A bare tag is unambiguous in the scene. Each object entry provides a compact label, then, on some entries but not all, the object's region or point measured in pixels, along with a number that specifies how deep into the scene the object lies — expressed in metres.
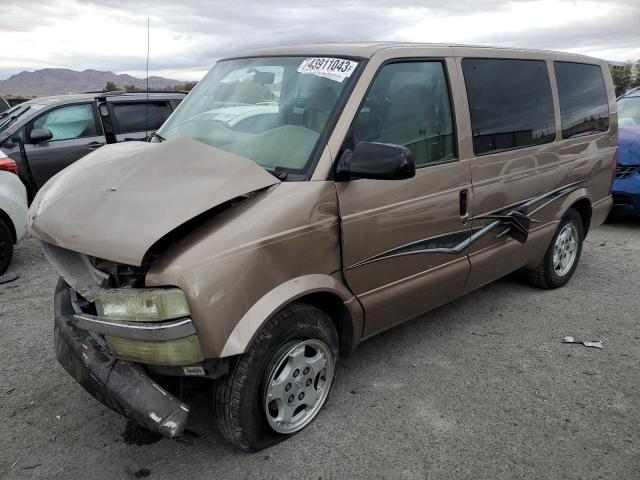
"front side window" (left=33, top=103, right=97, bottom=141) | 7.60
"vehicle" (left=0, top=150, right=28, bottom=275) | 5.45
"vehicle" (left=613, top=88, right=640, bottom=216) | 6.89
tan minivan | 2.37
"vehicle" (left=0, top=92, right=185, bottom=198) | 7.29
